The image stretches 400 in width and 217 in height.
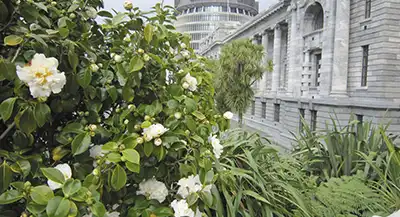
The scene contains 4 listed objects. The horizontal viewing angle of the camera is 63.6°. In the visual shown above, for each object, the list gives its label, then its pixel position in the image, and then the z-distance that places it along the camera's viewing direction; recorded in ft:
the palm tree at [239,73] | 63.98
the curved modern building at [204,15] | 311.47
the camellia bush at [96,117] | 4.49
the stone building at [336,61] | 59.26
